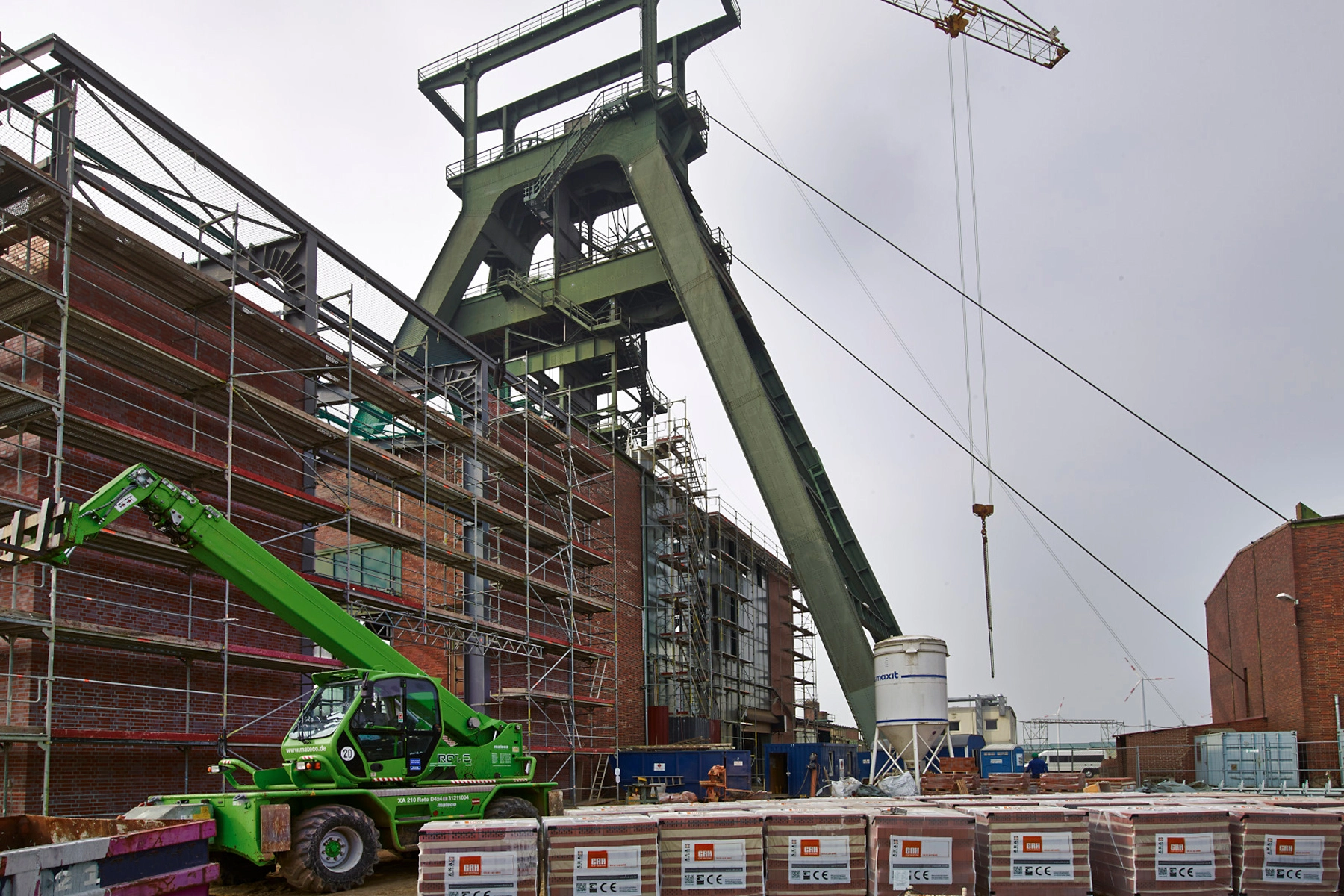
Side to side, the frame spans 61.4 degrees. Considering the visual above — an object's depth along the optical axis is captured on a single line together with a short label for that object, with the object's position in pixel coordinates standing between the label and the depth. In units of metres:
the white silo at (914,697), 25.06
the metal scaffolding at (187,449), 14.58
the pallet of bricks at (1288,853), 9.79
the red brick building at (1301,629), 24.33
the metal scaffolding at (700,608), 33.19
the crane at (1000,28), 39.97
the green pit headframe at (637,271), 28.09
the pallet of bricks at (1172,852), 9.67
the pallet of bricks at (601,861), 9.38
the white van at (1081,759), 48.84
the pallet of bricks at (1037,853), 9.71
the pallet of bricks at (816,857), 9.62
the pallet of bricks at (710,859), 9.53
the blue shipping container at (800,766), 28.69
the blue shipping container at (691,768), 26.27
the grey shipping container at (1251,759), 24.50
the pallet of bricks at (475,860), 9.25
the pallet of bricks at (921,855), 9.50
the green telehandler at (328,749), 12.20
